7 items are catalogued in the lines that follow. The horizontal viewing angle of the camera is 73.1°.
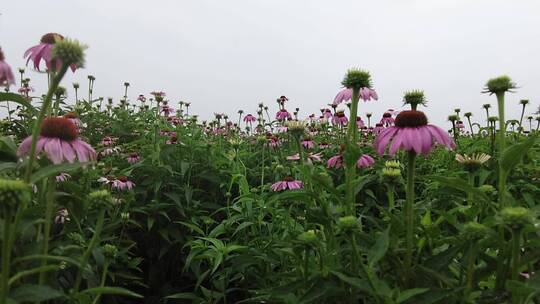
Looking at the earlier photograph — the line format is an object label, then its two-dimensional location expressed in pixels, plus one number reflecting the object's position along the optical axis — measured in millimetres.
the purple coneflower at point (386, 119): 1051
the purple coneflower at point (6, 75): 342
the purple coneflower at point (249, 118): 5067
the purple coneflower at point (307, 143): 943
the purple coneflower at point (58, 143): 346
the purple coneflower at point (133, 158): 894
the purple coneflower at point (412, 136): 367
